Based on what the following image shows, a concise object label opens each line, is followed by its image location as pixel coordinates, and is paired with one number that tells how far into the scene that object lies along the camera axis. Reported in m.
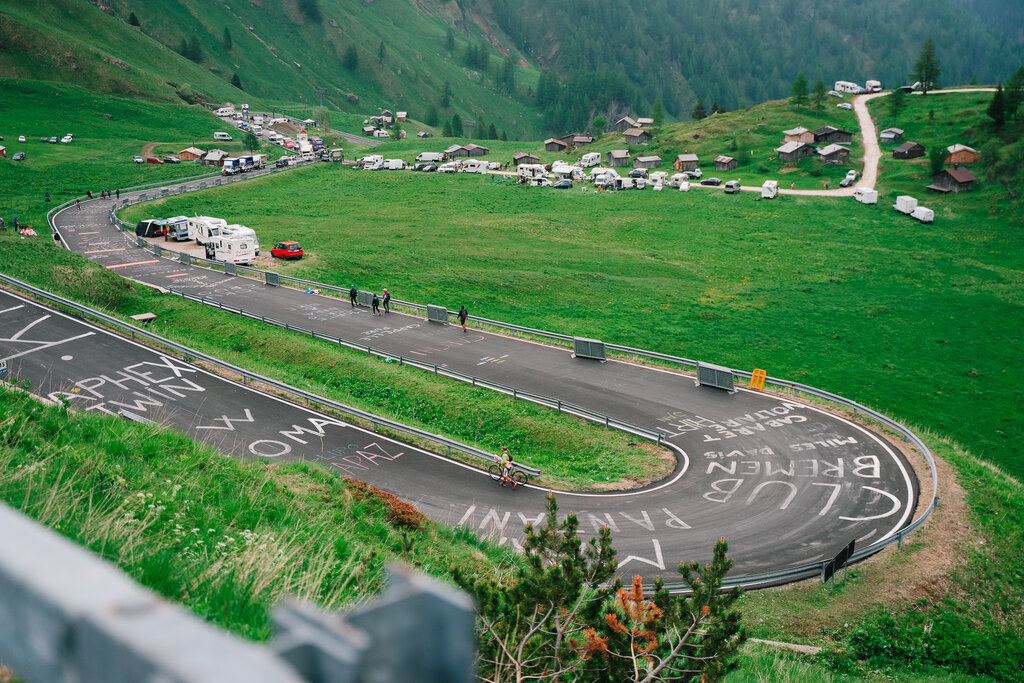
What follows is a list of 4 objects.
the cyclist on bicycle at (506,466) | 26.14
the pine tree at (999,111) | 104.19
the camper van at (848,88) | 161.89
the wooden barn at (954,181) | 91.12
